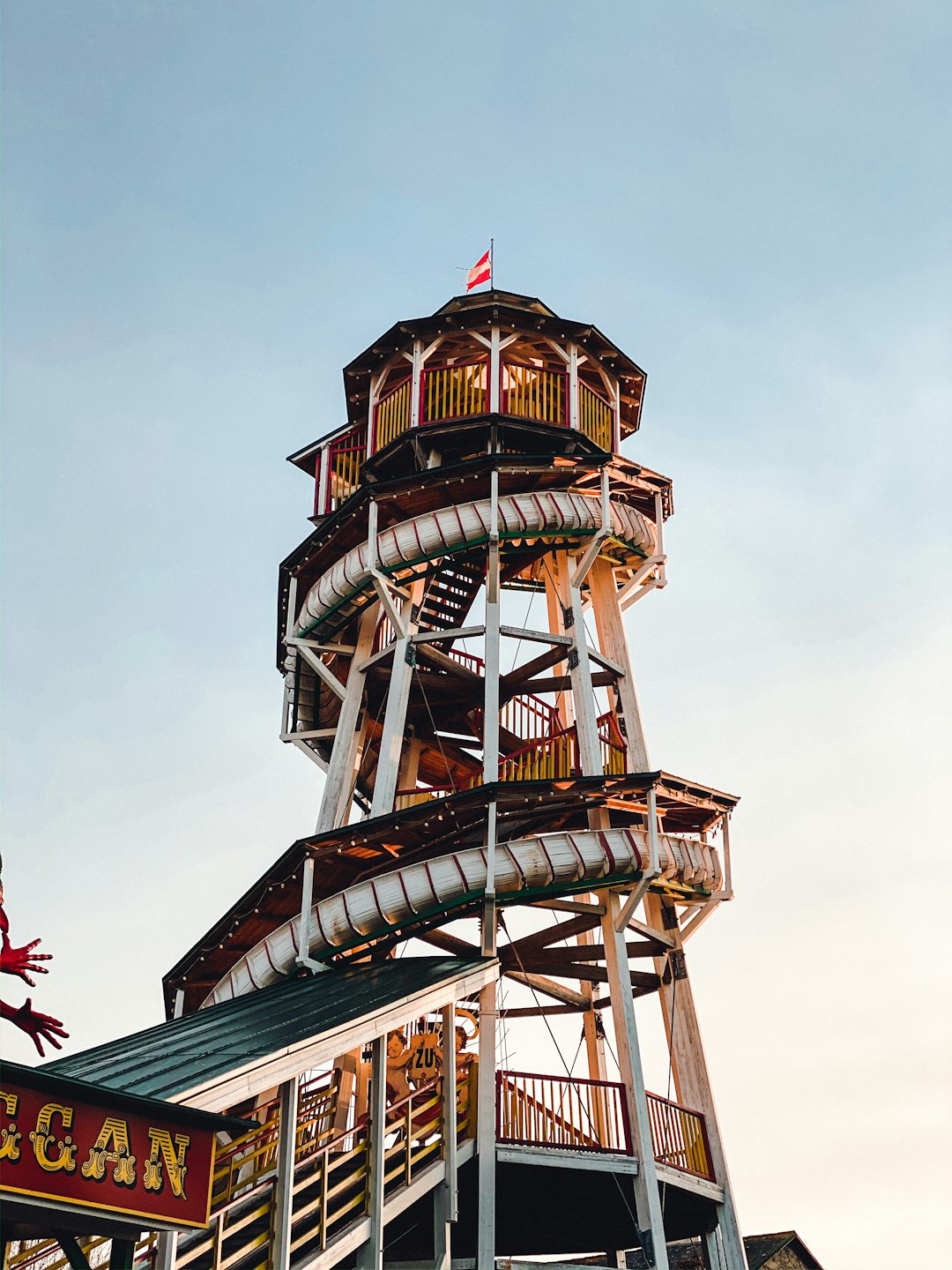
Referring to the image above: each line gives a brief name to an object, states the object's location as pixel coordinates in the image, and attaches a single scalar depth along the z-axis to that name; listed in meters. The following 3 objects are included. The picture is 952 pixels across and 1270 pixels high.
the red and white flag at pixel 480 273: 33.47
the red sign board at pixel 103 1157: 11.91
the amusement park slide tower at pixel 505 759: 23.16
